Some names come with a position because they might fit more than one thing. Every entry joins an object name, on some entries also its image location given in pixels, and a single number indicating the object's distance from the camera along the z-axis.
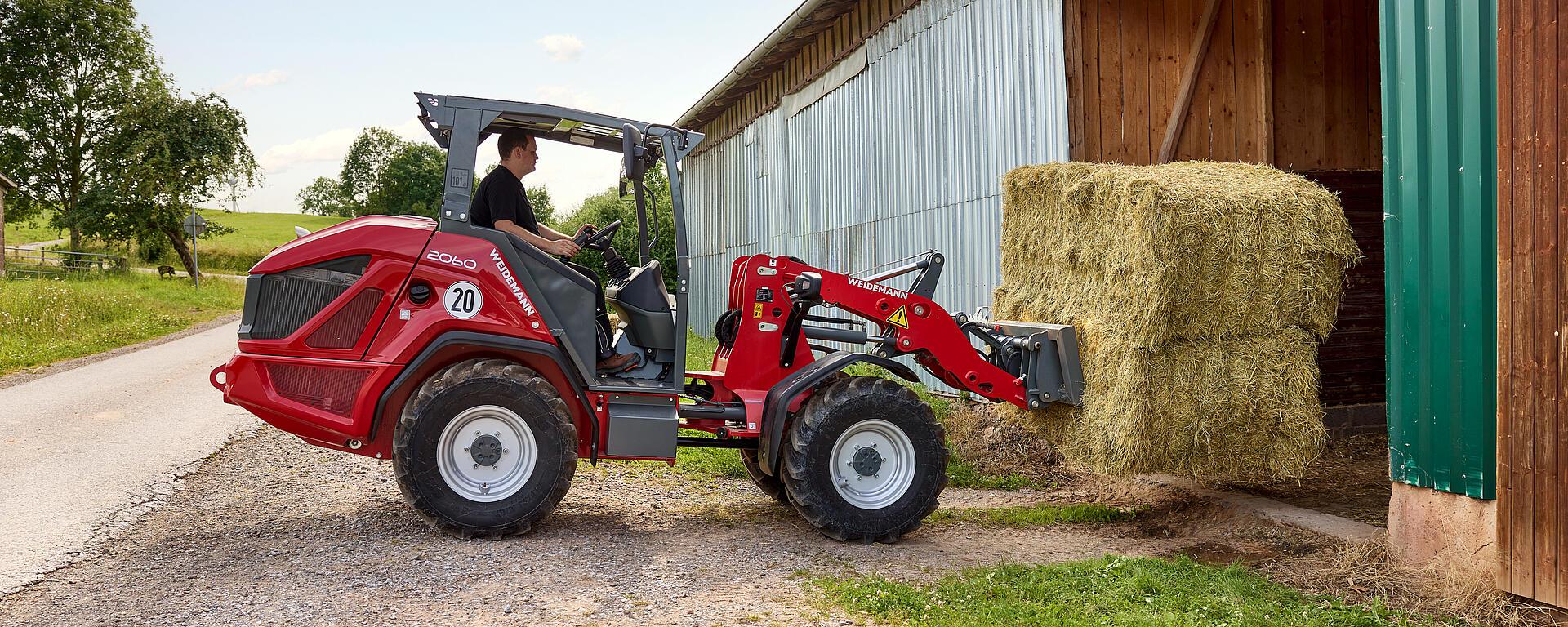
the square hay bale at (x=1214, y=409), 6.33
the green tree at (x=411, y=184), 71.81
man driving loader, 6.42
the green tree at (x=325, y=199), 82.69
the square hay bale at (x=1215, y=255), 6.29
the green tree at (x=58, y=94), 43.44
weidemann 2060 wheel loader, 6.06
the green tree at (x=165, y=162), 40.50
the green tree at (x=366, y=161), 81.94
